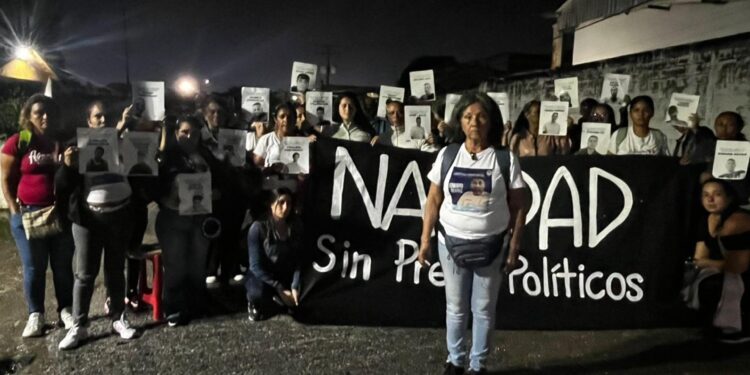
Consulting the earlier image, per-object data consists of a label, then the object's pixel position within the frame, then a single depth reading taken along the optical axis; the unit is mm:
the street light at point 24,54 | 11312
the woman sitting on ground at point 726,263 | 4098
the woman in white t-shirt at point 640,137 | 4508
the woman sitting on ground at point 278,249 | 4195
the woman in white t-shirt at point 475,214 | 3162
